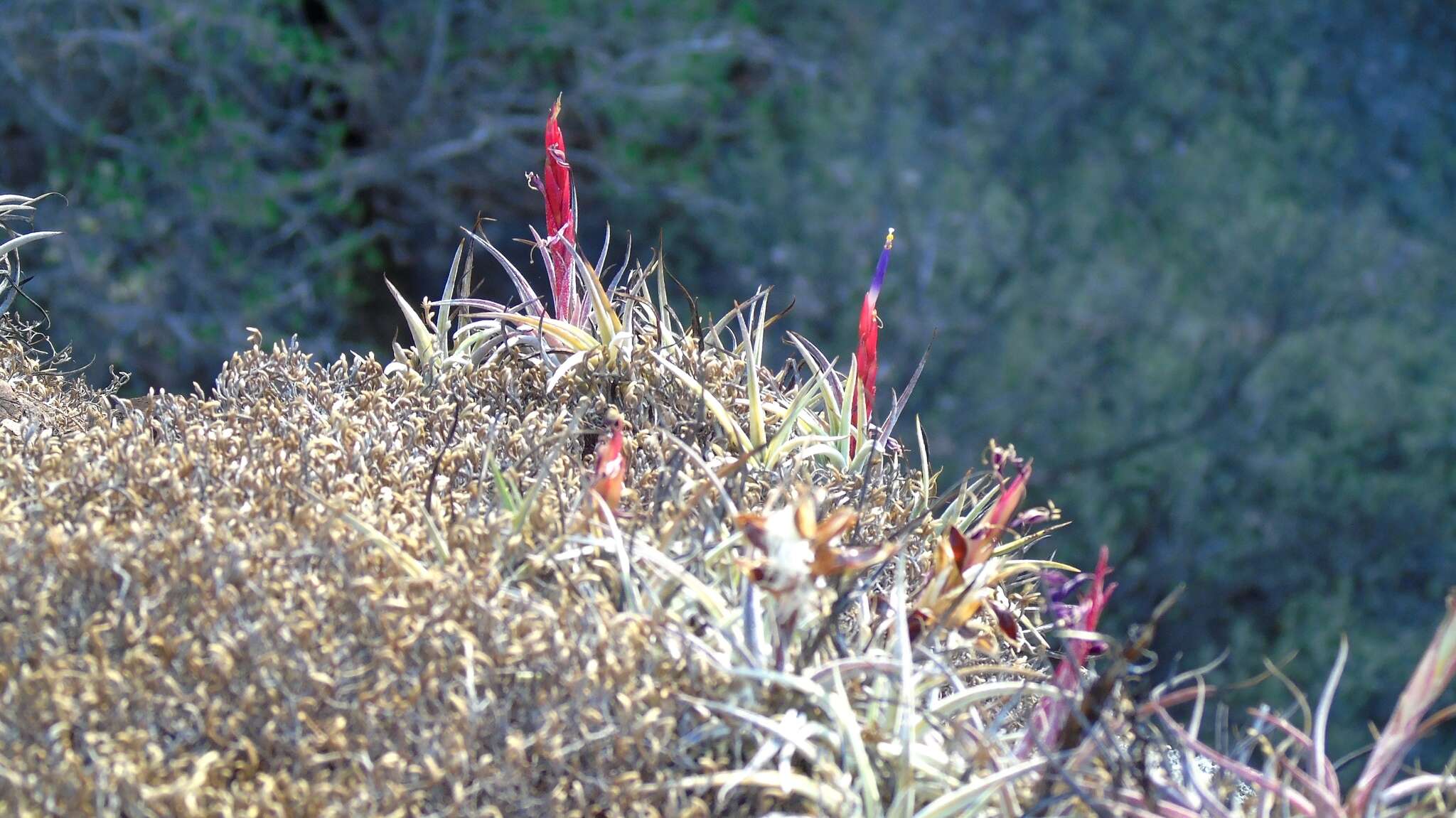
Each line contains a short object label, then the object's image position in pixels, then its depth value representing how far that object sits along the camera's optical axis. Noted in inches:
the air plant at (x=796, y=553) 48.9
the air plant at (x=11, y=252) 54.8
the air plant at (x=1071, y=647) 49.6
